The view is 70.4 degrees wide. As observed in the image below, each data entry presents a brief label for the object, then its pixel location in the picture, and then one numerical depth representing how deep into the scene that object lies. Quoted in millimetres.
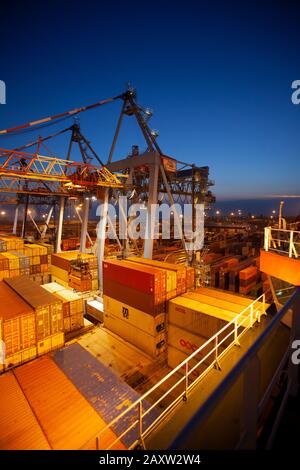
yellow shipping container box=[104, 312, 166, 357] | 12664
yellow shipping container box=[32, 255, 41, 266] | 25133
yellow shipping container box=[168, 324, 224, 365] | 10734
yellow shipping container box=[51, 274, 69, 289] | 23219
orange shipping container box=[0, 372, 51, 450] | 6035
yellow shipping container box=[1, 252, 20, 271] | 21703
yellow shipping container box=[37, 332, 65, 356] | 11016
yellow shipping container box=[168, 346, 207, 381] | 11086
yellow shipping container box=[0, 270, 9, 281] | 20800
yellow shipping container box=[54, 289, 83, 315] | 16453
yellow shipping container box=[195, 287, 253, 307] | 11903
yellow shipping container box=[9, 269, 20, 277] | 21769
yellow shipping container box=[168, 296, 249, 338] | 10086
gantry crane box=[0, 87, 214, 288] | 18828
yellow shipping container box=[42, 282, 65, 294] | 19830
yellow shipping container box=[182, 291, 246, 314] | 11016
